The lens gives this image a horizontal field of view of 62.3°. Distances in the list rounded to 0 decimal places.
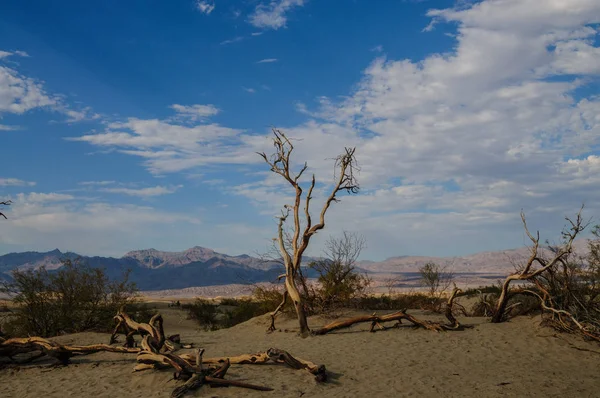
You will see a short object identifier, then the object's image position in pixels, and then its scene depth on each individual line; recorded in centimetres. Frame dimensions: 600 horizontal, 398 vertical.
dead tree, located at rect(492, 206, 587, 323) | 1490
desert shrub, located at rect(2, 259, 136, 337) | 1817
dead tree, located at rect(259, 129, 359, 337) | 1602
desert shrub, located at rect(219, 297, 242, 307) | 3634
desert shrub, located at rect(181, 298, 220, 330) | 2694
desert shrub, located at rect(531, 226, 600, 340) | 1448
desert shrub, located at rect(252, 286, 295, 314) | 2097
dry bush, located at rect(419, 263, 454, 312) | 3468
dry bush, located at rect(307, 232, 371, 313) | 1969
